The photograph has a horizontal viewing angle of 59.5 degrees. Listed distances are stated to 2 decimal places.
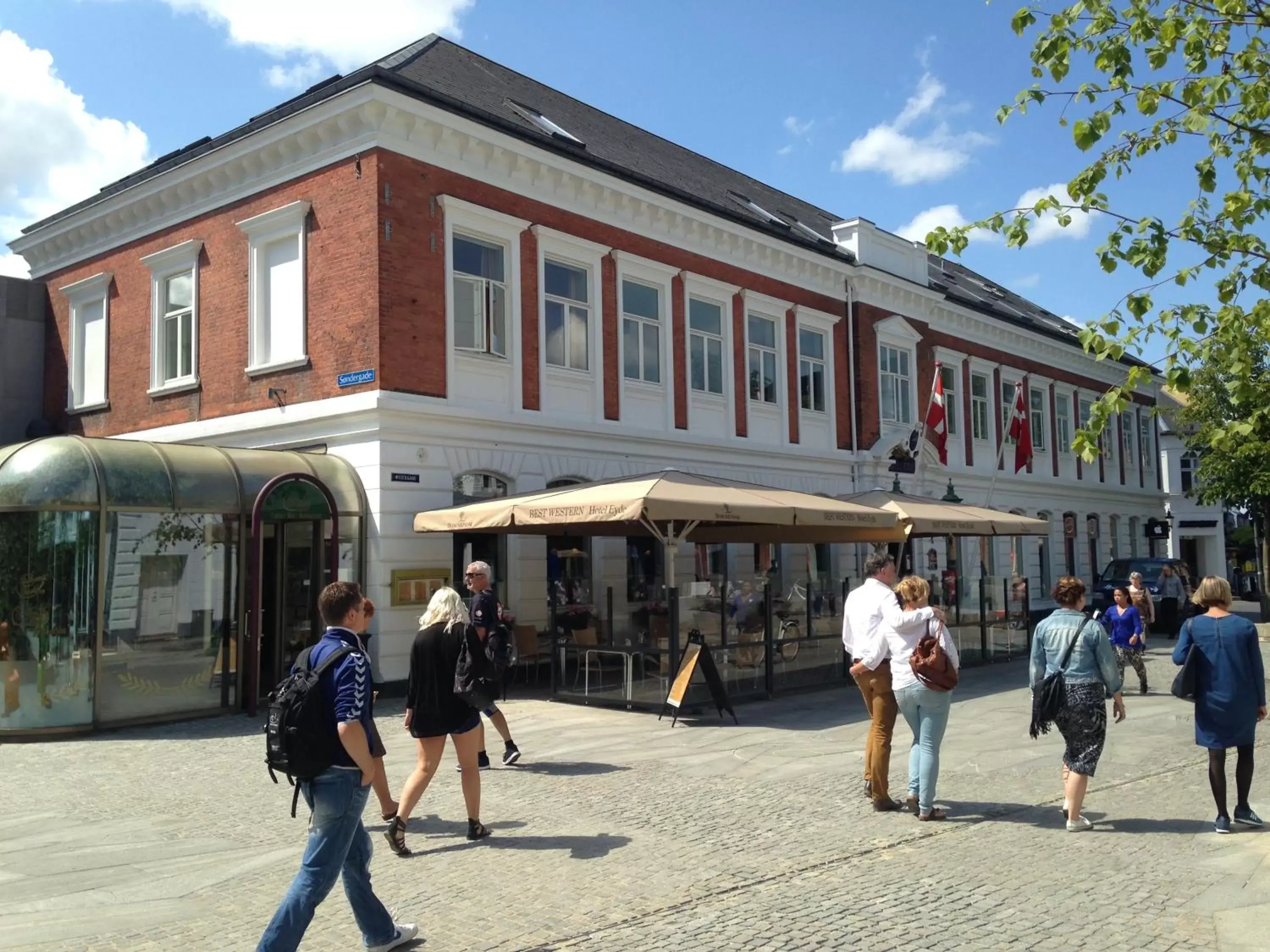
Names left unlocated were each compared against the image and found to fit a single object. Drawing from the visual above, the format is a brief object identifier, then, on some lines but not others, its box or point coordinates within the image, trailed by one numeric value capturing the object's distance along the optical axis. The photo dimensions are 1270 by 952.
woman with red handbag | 7.83
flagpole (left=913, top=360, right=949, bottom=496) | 27.16
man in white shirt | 8.22
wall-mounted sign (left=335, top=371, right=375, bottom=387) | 15.59
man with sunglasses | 9.24
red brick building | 15.96
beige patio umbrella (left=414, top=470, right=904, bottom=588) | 12.46
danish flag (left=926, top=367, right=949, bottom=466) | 25.45
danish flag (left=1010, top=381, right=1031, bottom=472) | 27.91
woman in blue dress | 7.45
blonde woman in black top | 7.39
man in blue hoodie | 4.77
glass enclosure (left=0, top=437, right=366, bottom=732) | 12.26
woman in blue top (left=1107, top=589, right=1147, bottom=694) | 14.45
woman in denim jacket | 7.47
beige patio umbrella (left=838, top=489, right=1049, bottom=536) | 16.84
